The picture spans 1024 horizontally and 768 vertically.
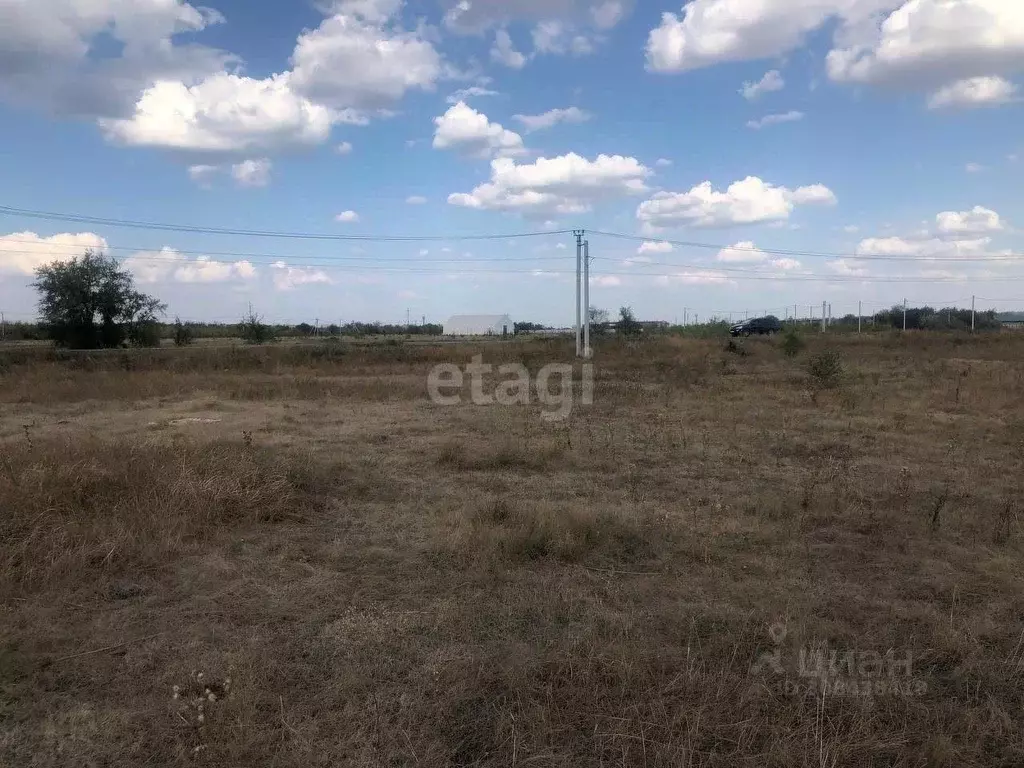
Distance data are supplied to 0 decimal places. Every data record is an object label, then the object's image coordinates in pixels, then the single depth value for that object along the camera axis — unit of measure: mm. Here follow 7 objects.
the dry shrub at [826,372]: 15162
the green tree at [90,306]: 31469
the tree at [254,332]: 40781
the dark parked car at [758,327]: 46312
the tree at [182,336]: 37062
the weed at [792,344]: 26328
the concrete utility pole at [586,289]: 29875
